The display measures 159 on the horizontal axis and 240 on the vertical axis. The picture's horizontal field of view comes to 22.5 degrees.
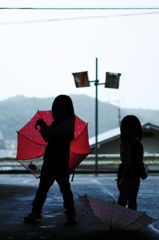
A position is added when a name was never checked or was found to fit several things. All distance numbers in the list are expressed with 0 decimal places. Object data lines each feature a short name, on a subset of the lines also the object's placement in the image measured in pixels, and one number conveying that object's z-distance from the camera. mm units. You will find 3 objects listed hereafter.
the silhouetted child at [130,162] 4561
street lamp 19625
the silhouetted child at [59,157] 4812
